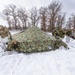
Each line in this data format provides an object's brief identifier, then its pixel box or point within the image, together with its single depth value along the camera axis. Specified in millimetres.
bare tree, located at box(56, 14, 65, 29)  21384
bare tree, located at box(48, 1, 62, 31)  20734
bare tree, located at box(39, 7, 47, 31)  20894
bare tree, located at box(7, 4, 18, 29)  22188
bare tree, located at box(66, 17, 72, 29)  22728
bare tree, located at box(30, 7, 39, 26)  21875
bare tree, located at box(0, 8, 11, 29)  22797
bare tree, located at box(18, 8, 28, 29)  22125
